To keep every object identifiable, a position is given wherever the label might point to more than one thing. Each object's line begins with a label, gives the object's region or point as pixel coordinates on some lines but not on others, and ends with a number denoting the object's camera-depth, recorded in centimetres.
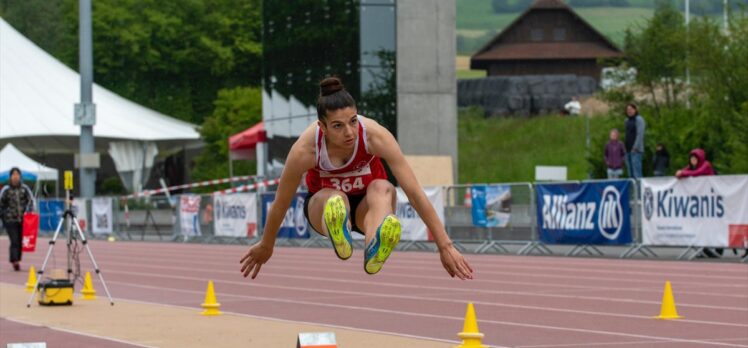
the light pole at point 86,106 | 4109
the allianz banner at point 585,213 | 2445
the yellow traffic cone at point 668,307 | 1434
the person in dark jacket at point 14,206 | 2523
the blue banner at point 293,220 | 3350
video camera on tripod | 1716
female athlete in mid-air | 848
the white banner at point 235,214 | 3559
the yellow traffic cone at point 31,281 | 1995
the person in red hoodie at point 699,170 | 2281
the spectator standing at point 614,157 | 2833
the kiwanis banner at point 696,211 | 2178
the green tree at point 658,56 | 4928
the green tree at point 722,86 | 3062
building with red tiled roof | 8300
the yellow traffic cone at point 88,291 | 1848
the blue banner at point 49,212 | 4725
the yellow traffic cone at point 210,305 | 1577
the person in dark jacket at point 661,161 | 2830
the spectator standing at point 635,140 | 2708
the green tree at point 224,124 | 6719
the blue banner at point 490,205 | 2756
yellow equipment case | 1716
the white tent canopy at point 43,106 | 5953
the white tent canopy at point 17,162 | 5028
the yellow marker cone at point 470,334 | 1163
